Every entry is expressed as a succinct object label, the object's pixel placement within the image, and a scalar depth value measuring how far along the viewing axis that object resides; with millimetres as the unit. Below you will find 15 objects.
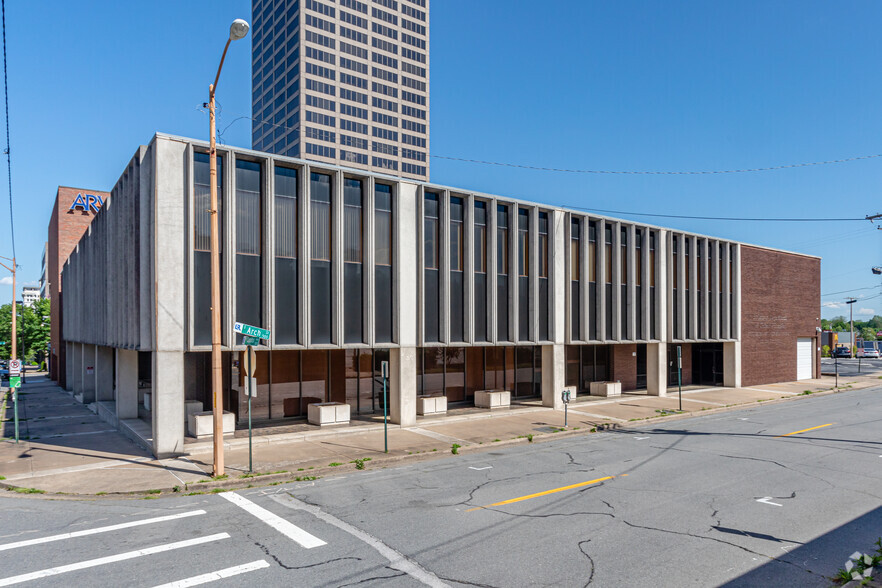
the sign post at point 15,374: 17414
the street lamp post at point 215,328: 13000
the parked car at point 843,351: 82625
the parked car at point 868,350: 79069
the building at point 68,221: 39344
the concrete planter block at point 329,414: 19828
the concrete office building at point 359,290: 15758
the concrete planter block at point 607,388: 29422
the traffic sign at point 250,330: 13625
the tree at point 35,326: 60938
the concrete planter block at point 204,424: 17219
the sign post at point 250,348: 13508
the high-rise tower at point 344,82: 96562
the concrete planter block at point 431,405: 22203
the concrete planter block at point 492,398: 24672
